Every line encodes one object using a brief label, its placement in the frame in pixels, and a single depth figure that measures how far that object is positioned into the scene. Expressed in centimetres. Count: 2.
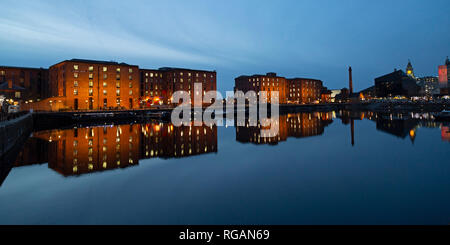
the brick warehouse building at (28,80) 6762
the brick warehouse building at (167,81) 9250
